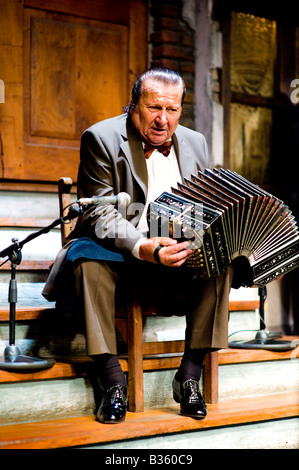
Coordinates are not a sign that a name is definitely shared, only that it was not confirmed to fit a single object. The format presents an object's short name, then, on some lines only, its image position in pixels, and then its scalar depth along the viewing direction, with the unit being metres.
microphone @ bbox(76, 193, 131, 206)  3.90
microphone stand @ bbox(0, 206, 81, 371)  4.21
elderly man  4.30
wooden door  7.59
